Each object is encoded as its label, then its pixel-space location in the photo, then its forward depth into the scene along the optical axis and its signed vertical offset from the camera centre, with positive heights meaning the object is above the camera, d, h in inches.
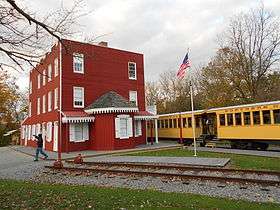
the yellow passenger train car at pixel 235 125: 832.9 +33.0
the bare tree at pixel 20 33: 353.9 +125.4
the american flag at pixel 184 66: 780.8 +170.5
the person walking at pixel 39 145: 840.7 -10.7
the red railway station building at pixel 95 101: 1079.0 +136.5
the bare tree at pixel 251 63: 1462.8 +330.9
